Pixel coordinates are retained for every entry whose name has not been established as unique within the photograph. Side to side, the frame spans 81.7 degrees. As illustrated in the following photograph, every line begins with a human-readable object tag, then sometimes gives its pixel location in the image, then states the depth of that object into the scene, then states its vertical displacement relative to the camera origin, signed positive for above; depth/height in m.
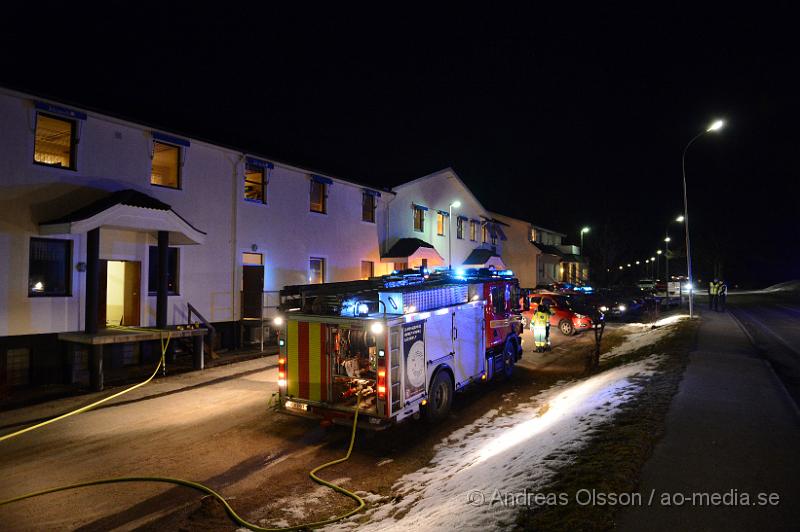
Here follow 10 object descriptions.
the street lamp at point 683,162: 17.11 +5.68
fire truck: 7.06 -1.06
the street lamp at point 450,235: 29.44 +3.26
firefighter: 15.02 -1.38
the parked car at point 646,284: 40.19 -0.03
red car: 19.62 -1.35
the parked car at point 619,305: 25.02 -1.15
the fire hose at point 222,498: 4.91 -2.47
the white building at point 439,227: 25.16 +3.97
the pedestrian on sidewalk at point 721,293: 27.78 -0.64
